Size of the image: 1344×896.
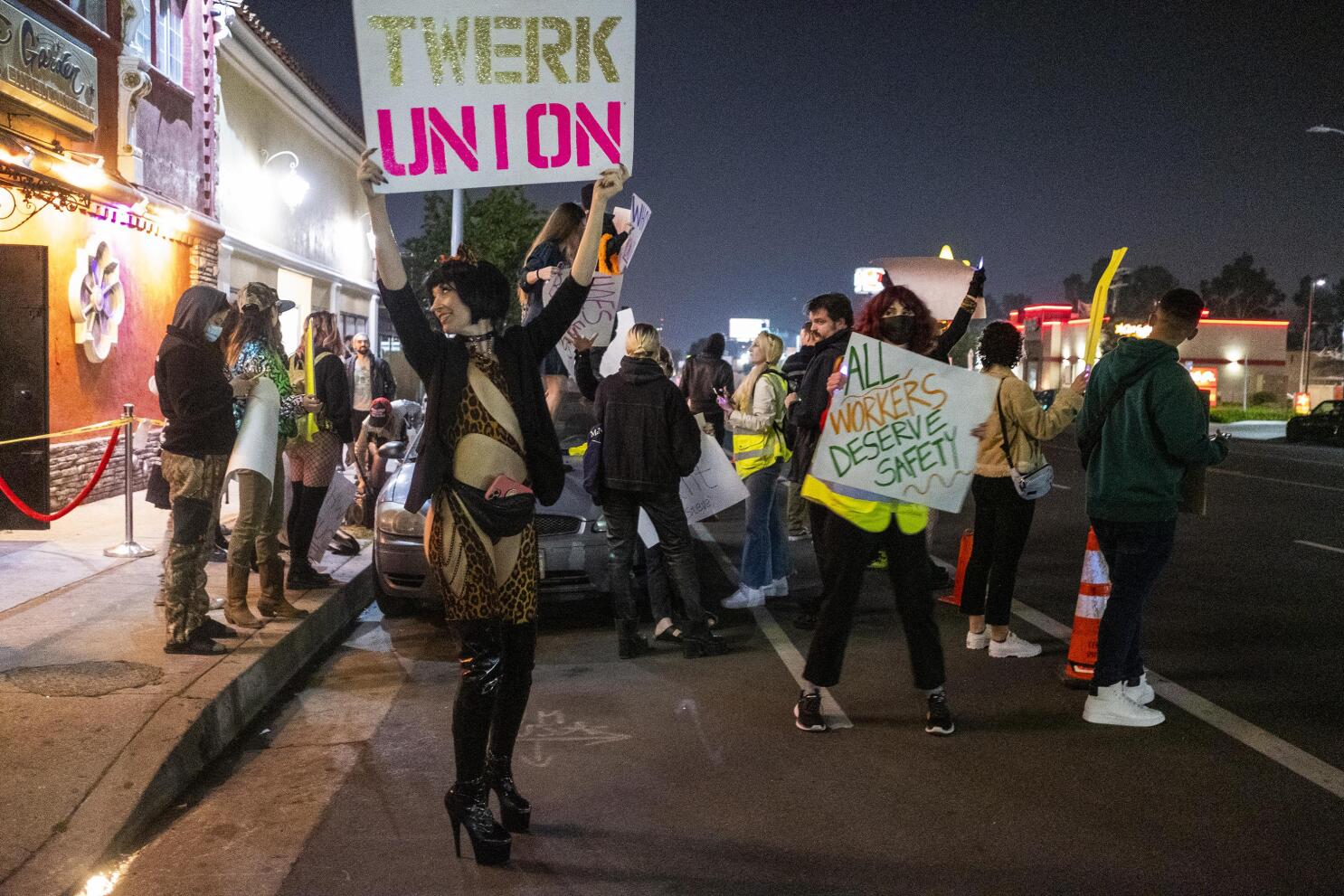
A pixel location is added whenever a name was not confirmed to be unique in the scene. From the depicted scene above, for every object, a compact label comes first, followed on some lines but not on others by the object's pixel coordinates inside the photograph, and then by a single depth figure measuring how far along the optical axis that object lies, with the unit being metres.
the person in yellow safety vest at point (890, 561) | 5.18
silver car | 7.47
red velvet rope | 7.81
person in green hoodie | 5.27
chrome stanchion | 9.20
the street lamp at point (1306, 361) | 59.16
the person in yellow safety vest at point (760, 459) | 8.27
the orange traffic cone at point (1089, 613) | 6.14
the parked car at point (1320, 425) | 35.91
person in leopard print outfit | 3.88
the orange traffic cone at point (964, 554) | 7.04
